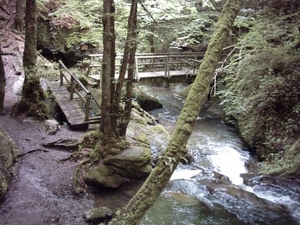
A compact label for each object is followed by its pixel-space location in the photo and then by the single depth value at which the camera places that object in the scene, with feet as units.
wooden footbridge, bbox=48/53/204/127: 32.31
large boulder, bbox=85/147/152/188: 23.36
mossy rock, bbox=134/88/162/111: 48.42
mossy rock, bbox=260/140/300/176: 26.04
